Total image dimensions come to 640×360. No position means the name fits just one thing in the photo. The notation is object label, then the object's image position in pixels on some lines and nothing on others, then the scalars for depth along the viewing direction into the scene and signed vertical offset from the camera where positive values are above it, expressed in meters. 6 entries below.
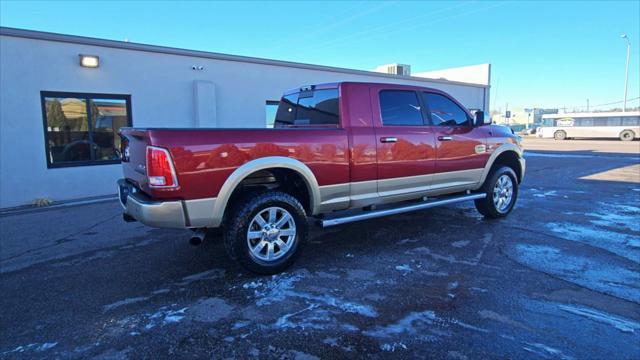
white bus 33.03 +0.68
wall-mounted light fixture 8.34 +1.69
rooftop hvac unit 18.05 +3.08
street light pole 40.38 +4.03
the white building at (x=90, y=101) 7.86 +0.91
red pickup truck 3.66 -0.32
